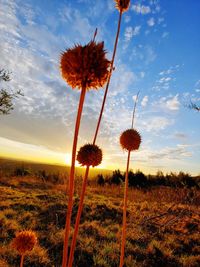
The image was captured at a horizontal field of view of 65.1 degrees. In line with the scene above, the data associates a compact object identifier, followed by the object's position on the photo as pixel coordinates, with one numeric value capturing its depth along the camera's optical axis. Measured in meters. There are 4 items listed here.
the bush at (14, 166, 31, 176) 11.78
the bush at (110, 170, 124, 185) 12.42
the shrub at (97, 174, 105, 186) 12.31
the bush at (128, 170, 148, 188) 11.69
